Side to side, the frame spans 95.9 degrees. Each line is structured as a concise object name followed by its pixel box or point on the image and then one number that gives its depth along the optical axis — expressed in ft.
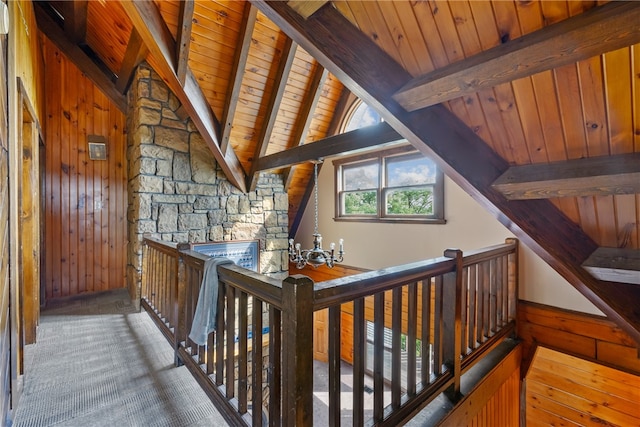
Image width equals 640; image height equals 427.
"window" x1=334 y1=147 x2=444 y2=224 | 13.55
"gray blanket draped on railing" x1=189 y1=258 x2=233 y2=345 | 5.61
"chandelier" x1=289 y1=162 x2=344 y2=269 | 12.06
